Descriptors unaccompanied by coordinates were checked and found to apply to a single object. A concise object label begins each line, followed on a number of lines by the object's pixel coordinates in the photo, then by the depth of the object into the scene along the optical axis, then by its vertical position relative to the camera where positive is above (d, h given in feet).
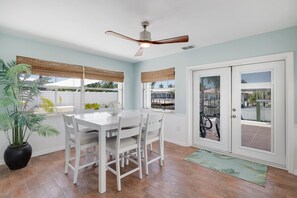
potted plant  8.13 -0.87
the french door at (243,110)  8.86 -0.81
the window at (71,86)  10.66 +1.04
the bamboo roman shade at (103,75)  12.89 +2.20
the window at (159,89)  13.85 +0.92
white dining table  6.47 -1.62
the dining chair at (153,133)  8.11 -2.05
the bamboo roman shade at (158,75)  13.36 +2.20
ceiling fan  6.70 +2.71
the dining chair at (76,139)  7.11 -2.08
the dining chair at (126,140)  6.77 -2.13
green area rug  7.77 -4.01
